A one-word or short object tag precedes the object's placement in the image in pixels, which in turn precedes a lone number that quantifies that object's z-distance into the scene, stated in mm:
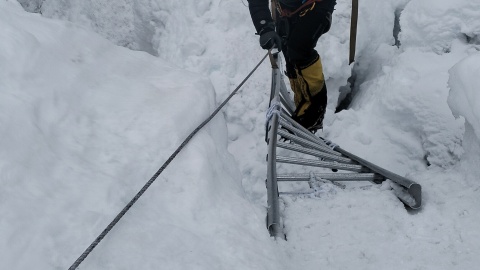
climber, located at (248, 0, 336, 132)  3430
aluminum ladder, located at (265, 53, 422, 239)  2580
